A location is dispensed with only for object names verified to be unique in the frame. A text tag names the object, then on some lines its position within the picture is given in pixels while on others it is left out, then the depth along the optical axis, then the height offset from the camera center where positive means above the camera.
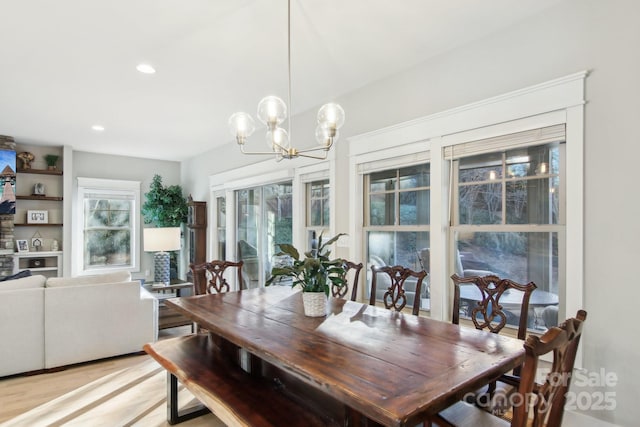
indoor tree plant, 7.05 +0.11
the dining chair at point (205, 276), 3.18 -0.56
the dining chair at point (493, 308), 1.90 -0.56
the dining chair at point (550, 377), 1.03 -0.50
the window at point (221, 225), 6.51 -0.22
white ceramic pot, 2.18 -0.54
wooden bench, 1.75 -0.97
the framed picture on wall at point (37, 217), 6.23 -0.08
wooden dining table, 1.22 -0.61
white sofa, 3.26 -1.03
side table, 4.45 -1.18
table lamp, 5.02 -0.44
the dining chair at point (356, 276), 3.03 -0.53
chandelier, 2.33 +0.59
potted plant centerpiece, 2.16 -0.39
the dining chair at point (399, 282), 2.55 -0.51
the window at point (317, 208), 4.34 +0.06
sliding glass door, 5.13 -0.19
